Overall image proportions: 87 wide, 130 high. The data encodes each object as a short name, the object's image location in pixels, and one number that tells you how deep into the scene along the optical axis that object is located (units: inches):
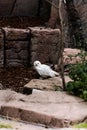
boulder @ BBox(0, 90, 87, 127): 240.7
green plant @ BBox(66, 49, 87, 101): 286.8
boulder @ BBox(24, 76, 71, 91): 313.0
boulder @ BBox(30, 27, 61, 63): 406.8
